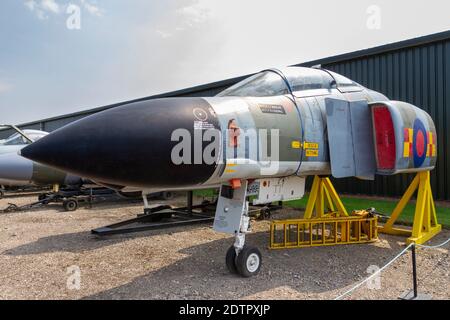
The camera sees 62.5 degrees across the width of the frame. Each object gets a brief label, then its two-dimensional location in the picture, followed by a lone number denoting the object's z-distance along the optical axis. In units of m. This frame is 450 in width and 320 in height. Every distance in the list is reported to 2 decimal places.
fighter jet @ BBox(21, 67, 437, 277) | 3.04
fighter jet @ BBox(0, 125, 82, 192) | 11.38
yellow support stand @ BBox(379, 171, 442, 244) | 5.94
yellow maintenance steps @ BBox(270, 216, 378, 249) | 5.77
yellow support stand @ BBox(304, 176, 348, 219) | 7.07
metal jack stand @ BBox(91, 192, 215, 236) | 6.82
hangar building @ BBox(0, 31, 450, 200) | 10.15
